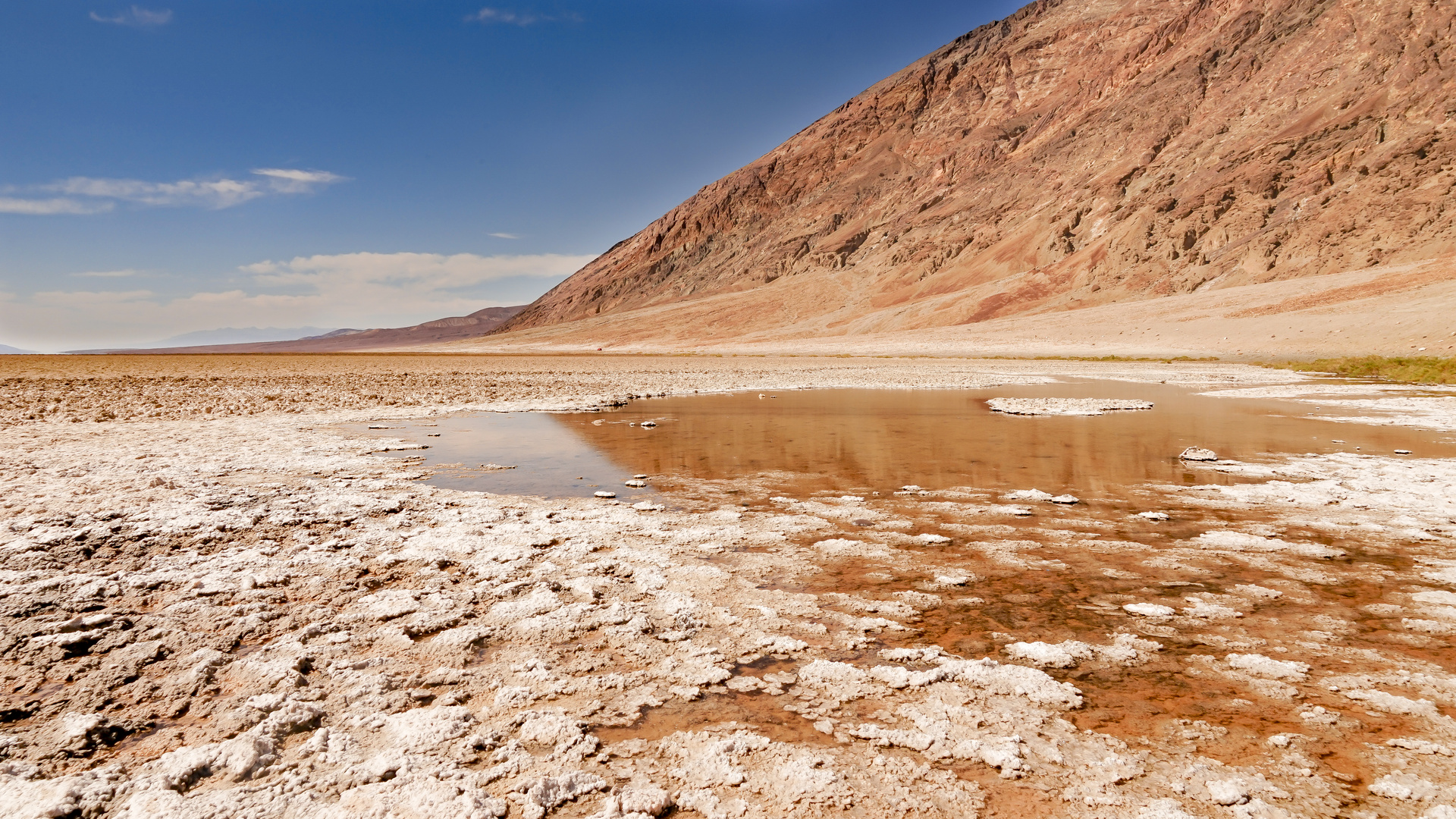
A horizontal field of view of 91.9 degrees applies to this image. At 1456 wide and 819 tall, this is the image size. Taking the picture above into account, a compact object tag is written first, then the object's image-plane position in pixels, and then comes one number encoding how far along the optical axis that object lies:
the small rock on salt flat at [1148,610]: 3.84
